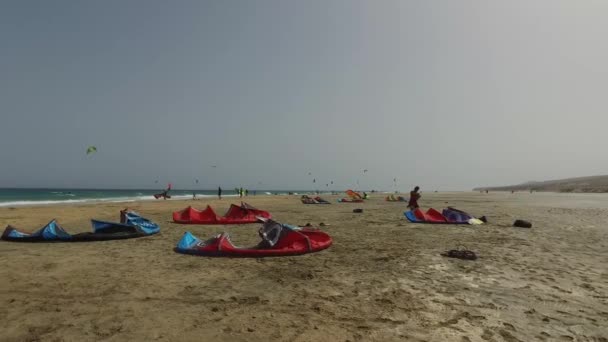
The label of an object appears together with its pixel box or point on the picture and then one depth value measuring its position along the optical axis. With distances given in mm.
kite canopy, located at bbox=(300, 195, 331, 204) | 34562
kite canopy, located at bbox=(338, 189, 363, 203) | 39156
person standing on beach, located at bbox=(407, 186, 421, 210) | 22403
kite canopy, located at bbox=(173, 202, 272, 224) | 16297
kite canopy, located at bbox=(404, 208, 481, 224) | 16281
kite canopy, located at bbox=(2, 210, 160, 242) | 10898
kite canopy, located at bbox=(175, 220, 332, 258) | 8656
